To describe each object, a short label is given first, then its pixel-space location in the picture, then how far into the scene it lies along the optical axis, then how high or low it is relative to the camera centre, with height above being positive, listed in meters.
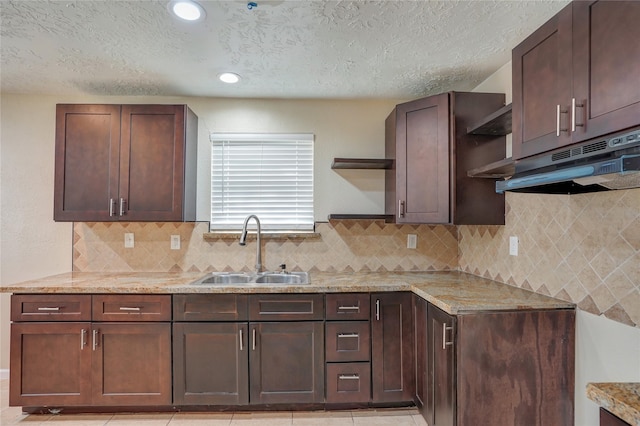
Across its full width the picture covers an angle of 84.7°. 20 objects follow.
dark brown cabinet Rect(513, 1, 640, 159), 1.16 +0.55
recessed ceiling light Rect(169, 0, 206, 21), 1.68 +1.02
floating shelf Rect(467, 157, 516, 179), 1.87 +0.28
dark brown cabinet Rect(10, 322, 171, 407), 2.29 -0.98
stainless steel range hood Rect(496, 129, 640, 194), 1.09 +0.17
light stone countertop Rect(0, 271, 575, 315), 1.81 -0.46
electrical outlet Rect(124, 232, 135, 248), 2.93 -0.21
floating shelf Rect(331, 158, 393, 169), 2.74 +0.42
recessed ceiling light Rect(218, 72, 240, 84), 2.48 +1.00
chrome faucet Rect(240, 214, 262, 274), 2.81 -0.25
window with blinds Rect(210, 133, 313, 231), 3.00 +0.31
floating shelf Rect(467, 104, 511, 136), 2.00 +0.58
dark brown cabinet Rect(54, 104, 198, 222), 2.60 +0.37
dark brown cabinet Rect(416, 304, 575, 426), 1.72 -0.74
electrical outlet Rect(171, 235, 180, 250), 2.95 -0.22
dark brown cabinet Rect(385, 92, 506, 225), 2.36 +0.40
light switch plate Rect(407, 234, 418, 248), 3.01 -0.20
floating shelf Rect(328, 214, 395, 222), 2.78 +0.00
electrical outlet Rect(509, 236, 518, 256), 2.25 -0.18
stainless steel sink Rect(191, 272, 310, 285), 2.81 -0.50
